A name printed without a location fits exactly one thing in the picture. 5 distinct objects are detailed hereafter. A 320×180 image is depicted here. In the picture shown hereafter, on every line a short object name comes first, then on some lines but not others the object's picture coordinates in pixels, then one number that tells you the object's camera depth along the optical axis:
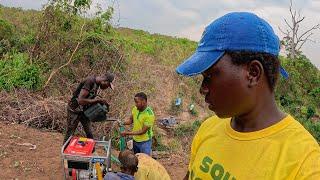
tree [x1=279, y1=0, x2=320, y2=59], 13.04
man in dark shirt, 3.55
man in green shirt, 3.51
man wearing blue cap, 0.77
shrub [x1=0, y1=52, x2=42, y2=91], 5.59
